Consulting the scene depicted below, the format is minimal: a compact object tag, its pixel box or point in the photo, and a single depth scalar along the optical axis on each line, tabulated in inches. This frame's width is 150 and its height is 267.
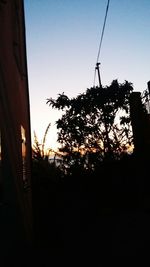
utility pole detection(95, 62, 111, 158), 312.1
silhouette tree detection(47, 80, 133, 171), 324.9
